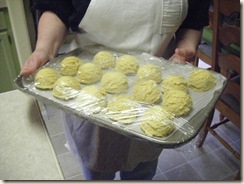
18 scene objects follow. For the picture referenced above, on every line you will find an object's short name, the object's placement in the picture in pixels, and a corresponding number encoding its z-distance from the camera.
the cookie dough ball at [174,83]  0.57
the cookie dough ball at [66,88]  0.55
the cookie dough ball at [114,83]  0.57
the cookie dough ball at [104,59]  0.63
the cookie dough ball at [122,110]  0.50
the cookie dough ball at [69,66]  0.62
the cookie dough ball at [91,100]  0.52
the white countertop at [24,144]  0.38
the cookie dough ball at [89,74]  0.60
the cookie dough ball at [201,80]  0.57
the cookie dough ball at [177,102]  0.51
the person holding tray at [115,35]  0.60
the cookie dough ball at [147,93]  0.54
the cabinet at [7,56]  0.96
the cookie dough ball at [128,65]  0.62
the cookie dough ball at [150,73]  0.59
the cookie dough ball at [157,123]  0.47
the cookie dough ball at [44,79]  0.57
